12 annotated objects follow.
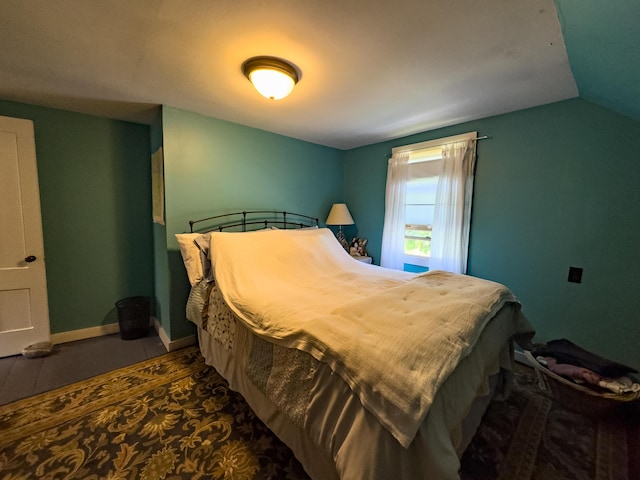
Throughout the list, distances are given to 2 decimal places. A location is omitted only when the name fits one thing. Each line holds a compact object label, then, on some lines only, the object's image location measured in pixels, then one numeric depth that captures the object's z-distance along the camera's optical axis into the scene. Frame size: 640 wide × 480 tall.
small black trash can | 2.67
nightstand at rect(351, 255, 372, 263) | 3.51
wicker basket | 1.61
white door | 2.20
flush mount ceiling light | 1.61
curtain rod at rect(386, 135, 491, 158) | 2.54
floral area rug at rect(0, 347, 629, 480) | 1.33
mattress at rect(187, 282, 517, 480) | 0.82
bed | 0.83
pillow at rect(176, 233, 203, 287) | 2.20
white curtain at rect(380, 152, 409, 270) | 3.21
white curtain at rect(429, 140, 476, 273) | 2.66
